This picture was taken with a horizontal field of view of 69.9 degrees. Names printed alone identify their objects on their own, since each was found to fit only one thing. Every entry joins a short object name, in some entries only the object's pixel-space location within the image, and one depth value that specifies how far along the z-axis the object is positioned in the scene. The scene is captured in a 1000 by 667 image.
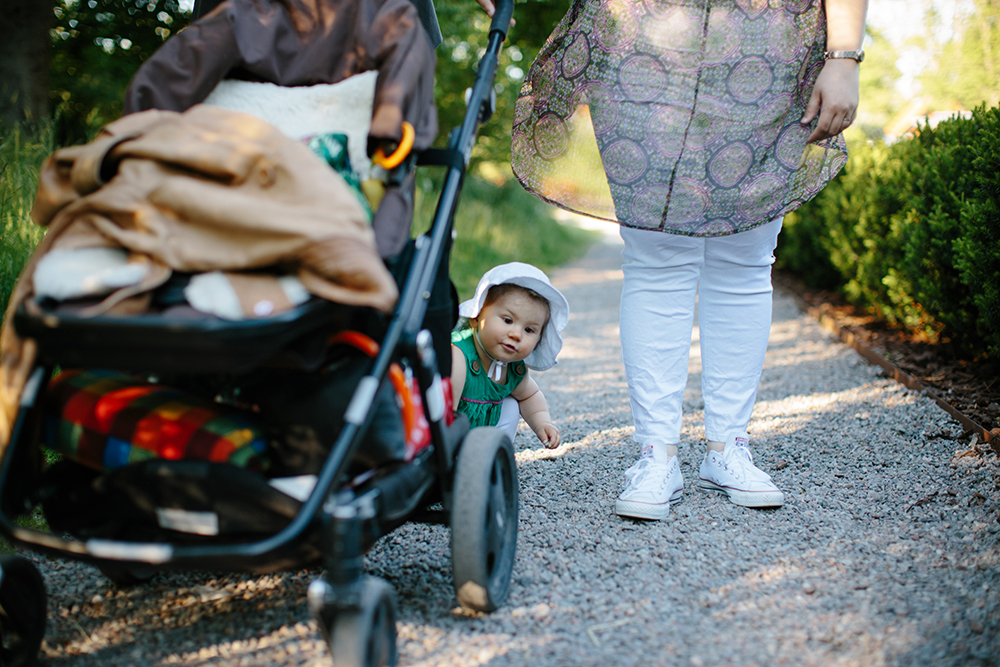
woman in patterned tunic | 2.03
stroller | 1.18
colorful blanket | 1.33
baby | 2.30
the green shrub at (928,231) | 3.02
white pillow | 1.70
